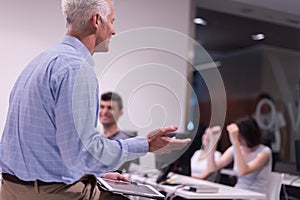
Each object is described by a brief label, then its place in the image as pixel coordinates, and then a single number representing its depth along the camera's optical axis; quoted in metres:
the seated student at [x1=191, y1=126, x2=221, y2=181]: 4.27
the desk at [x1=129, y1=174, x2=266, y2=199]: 3.11
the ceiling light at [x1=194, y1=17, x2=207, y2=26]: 6.78
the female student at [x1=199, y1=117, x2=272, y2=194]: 3.81
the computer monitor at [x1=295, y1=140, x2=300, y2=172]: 4.05
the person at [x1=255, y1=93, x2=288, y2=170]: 7.41
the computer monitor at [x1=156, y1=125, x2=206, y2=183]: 3.62
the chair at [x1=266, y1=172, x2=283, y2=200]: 3.55
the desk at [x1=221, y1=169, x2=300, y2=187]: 3.77
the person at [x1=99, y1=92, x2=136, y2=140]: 3.83
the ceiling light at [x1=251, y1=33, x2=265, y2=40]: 7.79
